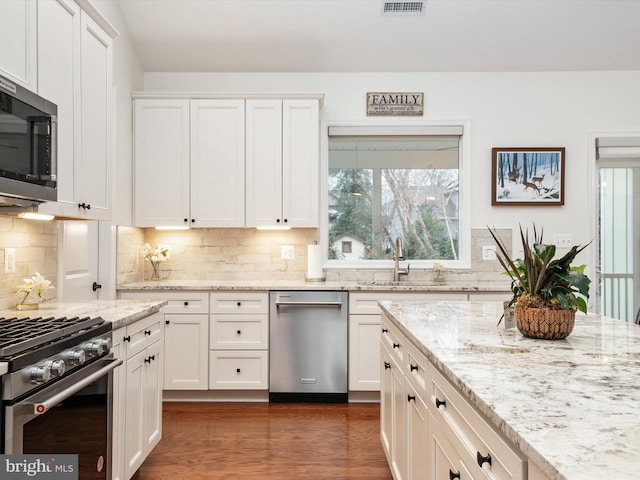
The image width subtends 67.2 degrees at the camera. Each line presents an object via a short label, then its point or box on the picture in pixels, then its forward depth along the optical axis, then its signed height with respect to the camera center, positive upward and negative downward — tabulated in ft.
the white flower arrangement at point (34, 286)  7.39 -0.68
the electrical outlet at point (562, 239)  14.11 +0.21
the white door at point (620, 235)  14.51 +0.35
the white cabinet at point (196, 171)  13.26 +2.01
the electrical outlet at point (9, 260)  7.55 -0.28
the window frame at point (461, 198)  14.24 +1.42
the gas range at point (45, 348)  4.61 -1.15
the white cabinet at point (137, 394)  6.98 -2.40
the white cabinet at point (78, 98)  7.14 +2.36
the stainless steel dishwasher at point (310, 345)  12.36 -2.58
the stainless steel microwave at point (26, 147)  5.65 +1.22
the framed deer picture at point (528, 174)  14.06 +2.10
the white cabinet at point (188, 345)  12.37 -2.61
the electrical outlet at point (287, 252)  14.28 -0.22
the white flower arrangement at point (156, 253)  13.62 -0.27
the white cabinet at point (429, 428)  3.39 -1.77
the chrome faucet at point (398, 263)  13.84 -0.52
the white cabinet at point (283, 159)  13.21 +2.35
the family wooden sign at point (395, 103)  14.23 +4.20
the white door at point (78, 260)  9.09 -0.36
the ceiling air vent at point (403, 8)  12.10 +6.04
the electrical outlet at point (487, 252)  14.15 -0.19
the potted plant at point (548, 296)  5.40 -0.57
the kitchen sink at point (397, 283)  13.34 -1.09
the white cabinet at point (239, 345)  12.42 -2.60
